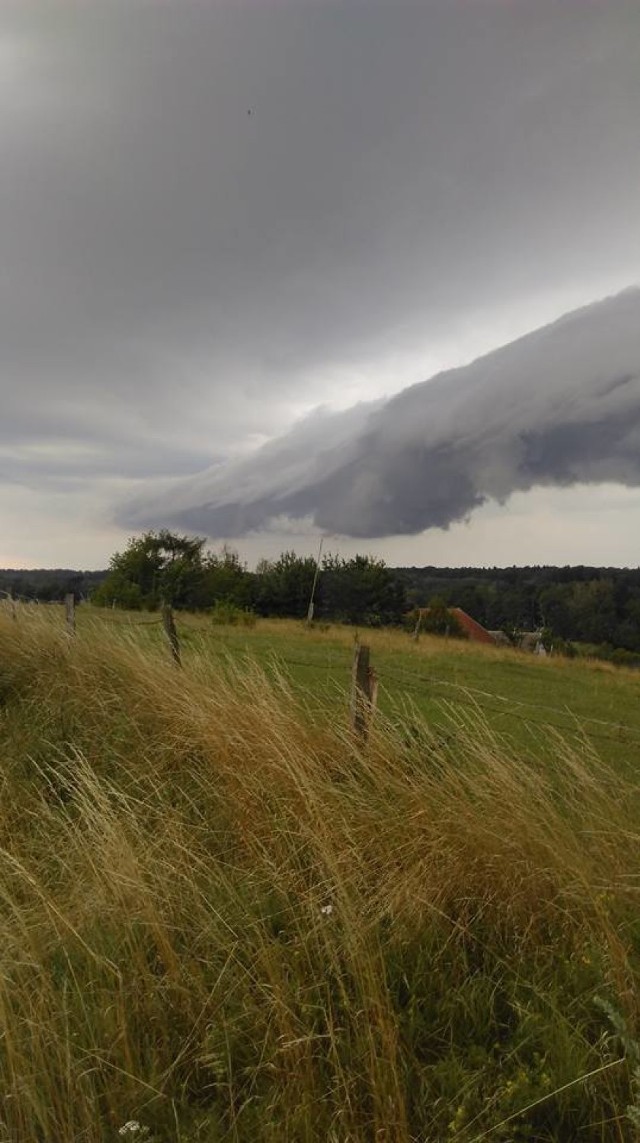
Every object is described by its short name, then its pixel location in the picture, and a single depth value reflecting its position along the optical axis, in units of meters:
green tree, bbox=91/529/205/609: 63.88
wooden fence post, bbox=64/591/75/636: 10.38
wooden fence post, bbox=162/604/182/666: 7.85
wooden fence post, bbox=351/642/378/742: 4.52
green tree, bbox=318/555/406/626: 69.44
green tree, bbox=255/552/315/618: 65.12
